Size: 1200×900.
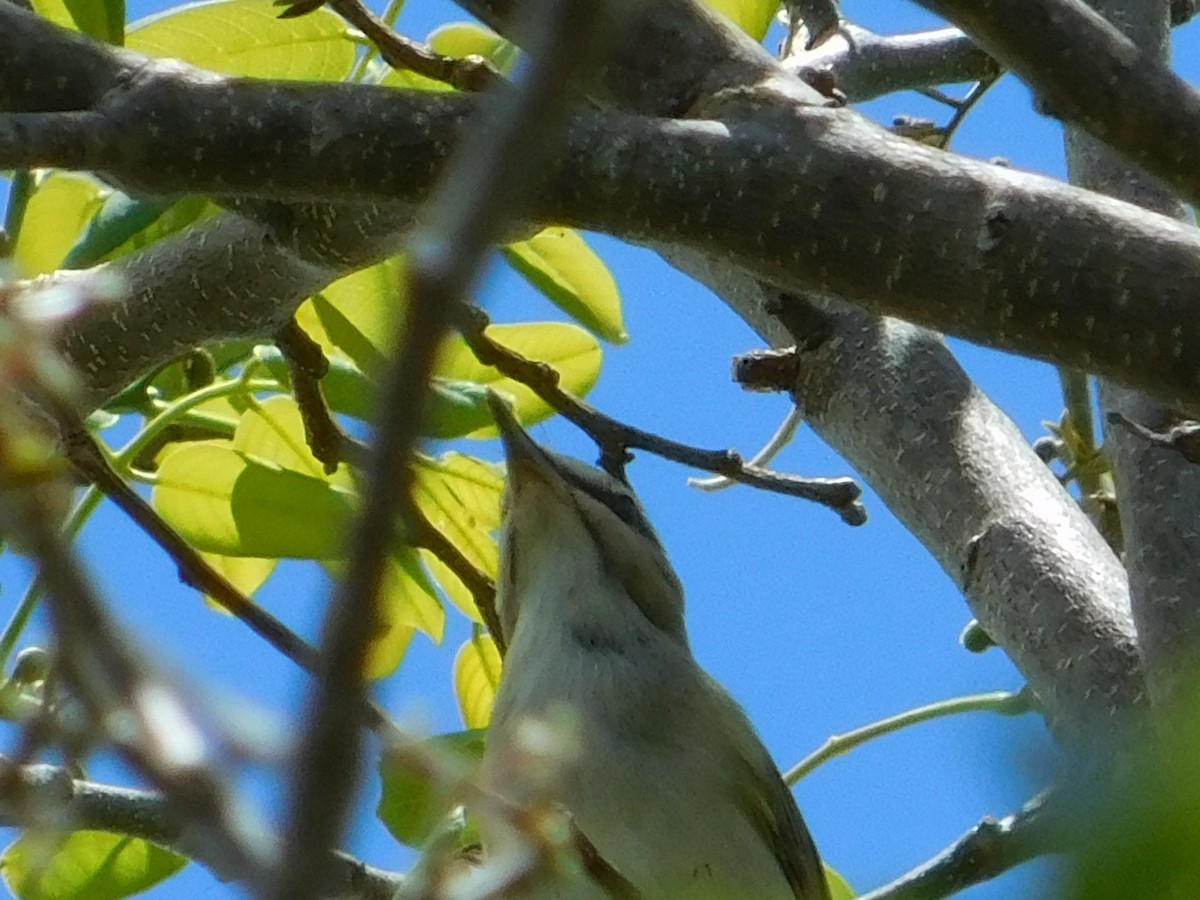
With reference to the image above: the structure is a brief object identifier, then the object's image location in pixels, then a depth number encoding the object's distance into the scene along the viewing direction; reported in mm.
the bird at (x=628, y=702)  4238
